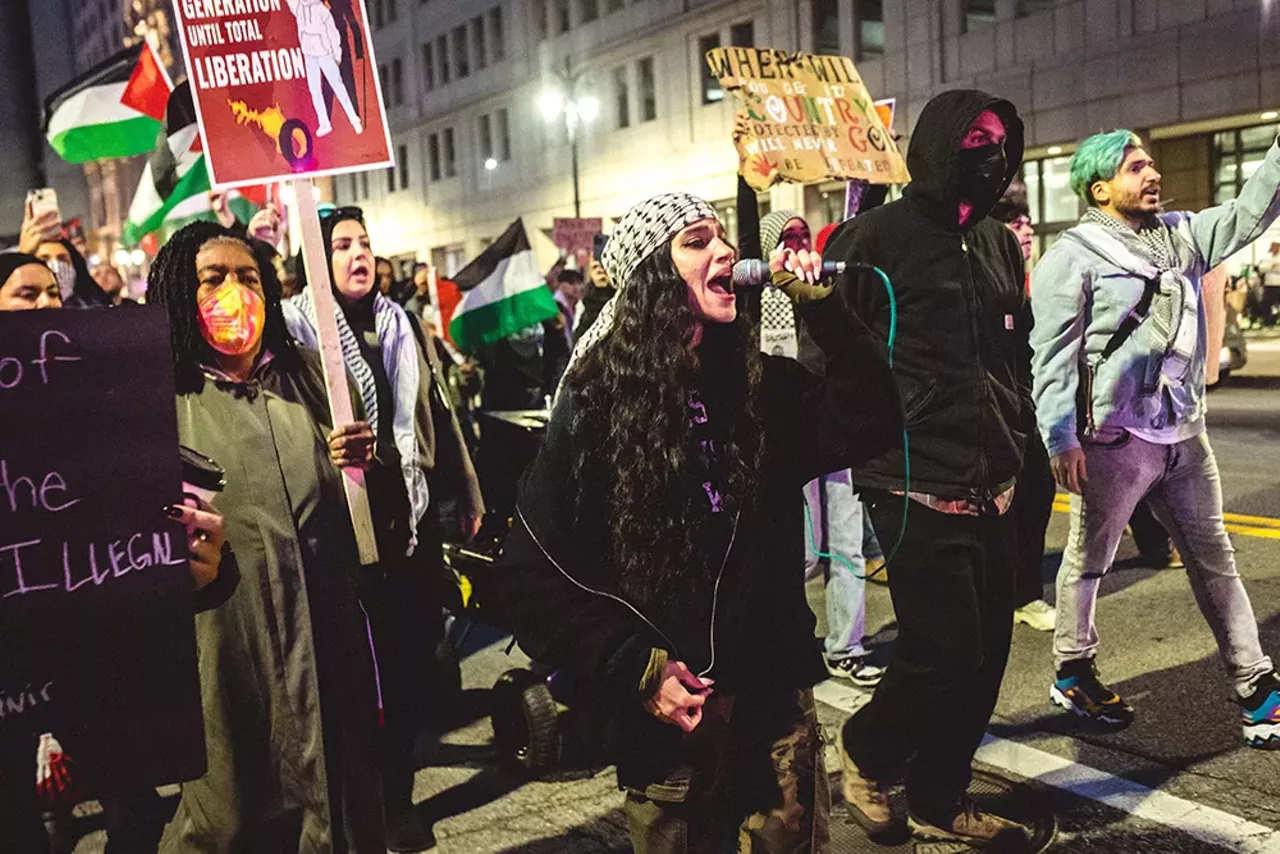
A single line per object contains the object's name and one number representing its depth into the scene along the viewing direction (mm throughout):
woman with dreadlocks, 2988
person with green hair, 4305
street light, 32406
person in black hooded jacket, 3525
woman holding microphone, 2445
